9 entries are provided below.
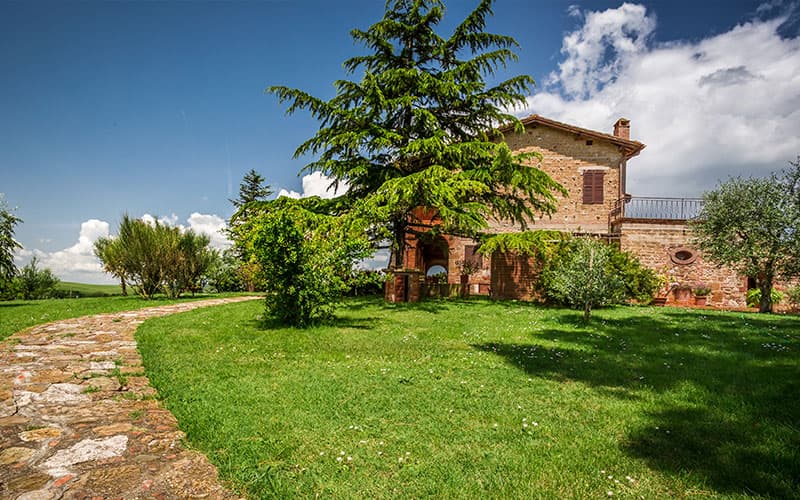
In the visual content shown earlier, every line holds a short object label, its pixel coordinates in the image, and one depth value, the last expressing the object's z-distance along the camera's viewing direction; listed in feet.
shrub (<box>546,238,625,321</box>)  33.40
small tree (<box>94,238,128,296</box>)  56.44
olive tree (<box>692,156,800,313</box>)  44.27
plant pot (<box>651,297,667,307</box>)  59.21
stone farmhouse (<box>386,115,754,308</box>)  61.87
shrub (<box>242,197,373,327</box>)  28.84
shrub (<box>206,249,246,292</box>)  80.89
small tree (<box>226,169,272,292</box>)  117.50
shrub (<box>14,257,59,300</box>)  67.72
